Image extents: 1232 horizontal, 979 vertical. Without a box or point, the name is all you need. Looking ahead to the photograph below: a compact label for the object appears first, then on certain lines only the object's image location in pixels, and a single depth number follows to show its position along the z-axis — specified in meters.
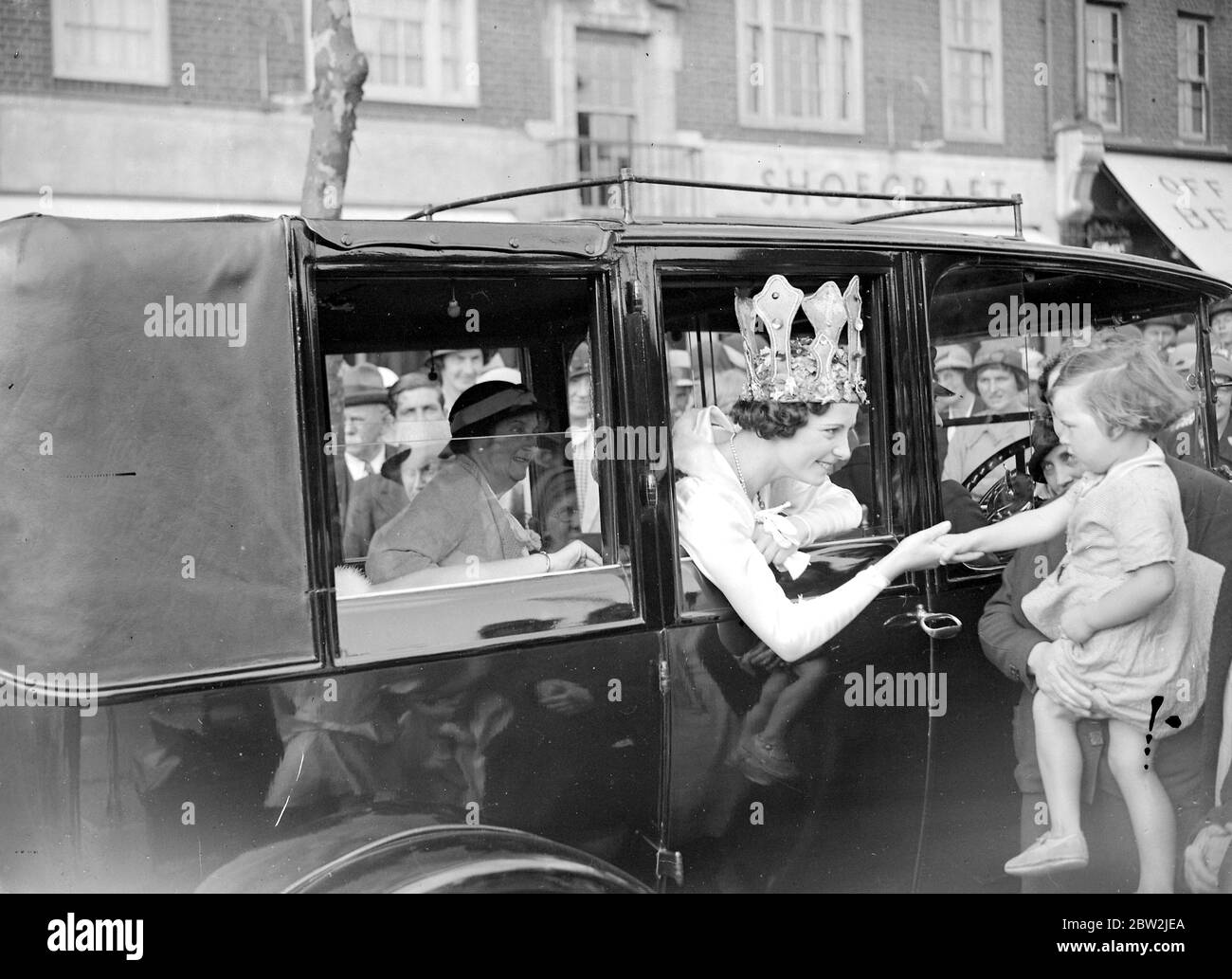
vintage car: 2.20
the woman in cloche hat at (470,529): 2.77
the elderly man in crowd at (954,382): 3.10
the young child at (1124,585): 2.68
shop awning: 7.09
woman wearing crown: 2.66
